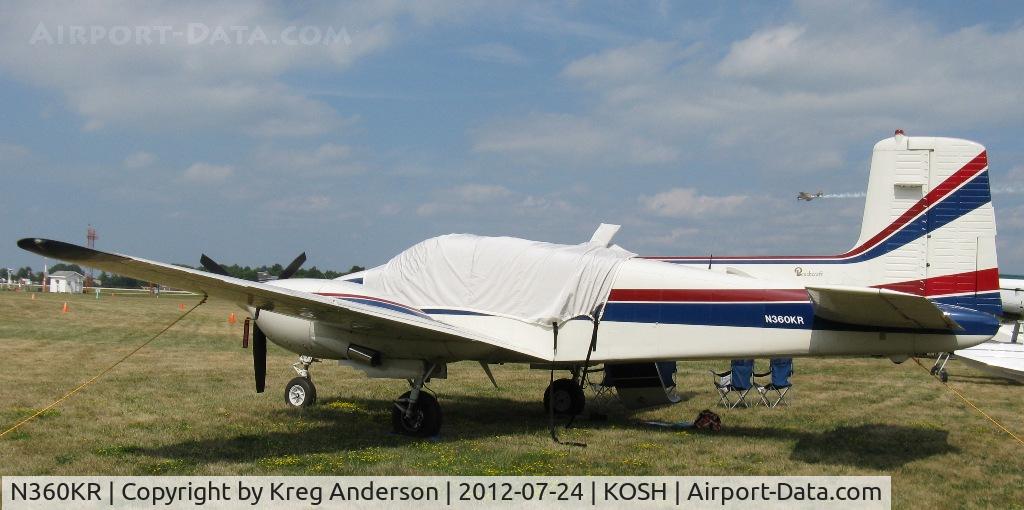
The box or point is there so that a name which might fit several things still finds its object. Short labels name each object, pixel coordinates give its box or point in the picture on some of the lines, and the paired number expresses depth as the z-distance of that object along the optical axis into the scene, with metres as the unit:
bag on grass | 11.02
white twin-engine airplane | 9.14
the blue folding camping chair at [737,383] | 13.23
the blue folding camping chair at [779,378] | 13.46
